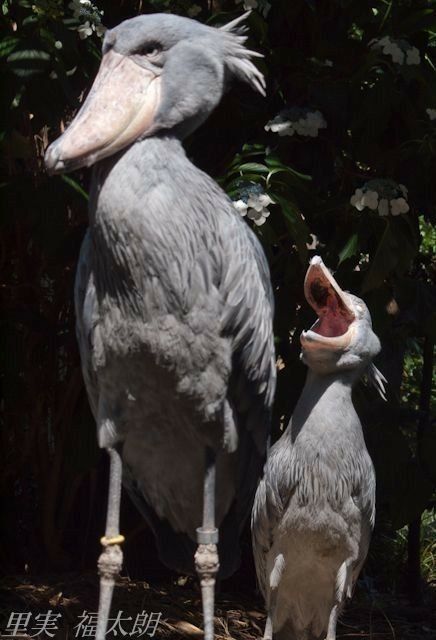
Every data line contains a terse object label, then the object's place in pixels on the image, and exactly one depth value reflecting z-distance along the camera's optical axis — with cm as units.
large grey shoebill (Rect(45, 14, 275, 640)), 438
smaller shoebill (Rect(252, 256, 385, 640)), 544
